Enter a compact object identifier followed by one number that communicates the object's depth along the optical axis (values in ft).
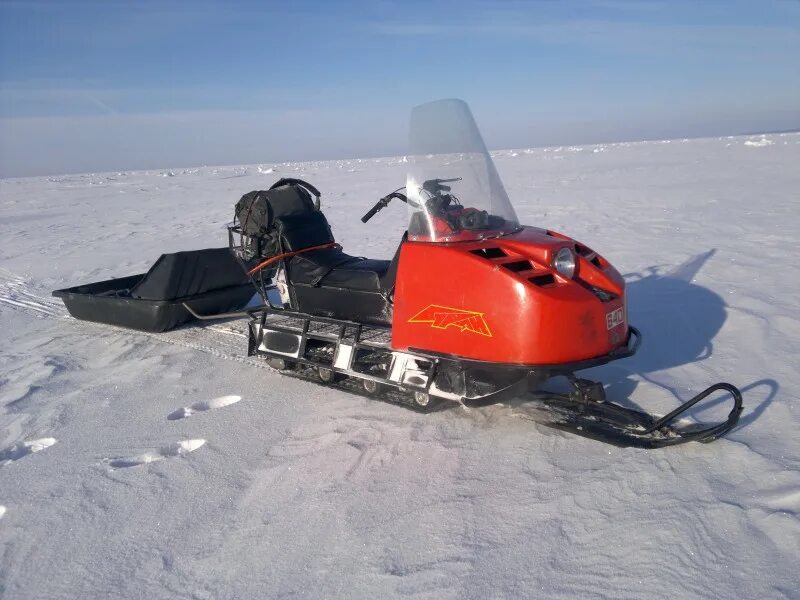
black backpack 14.06
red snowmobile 9.66
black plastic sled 17.15
